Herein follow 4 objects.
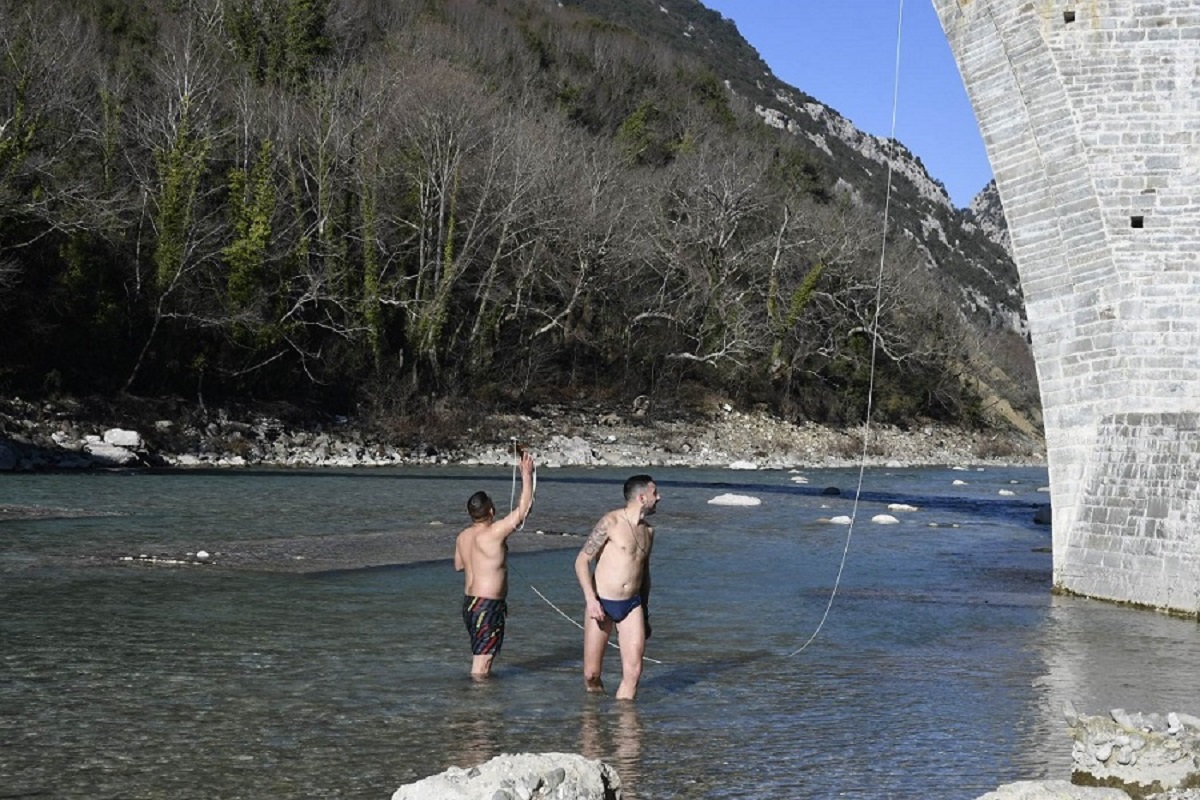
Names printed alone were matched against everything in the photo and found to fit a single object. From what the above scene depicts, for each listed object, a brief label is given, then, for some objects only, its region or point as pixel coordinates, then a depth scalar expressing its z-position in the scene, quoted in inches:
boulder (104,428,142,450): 1253.1
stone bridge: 517.7
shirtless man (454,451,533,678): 356.8
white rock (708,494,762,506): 1046.4
